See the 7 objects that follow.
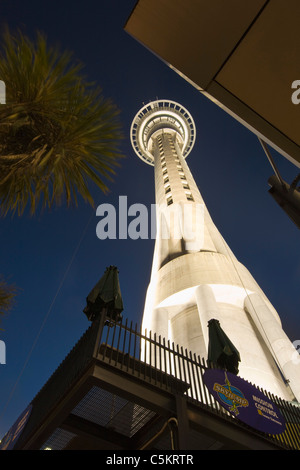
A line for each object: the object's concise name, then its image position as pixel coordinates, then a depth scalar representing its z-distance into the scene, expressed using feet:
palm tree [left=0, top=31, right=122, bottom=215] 18.94
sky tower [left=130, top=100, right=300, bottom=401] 54.39
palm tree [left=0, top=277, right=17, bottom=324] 24.35
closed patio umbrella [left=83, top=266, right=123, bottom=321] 29.55
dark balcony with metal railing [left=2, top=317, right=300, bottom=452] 21.67
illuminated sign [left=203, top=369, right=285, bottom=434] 24.84
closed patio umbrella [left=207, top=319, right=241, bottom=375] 33.81
